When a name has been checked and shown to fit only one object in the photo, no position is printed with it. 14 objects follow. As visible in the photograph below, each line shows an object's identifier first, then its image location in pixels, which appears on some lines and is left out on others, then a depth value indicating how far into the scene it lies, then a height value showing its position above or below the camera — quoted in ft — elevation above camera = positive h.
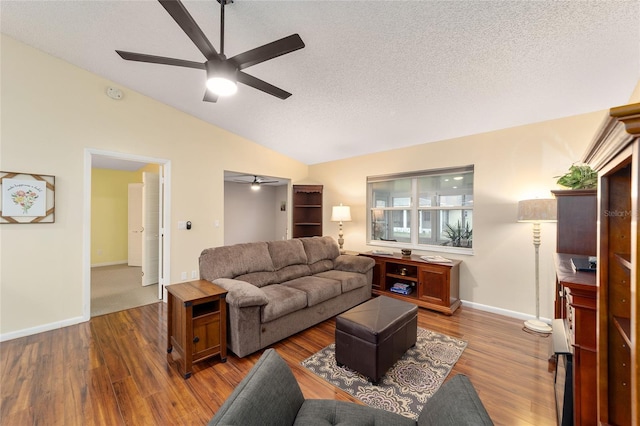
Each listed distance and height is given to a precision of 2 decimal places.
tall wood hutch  2.90 -0.76
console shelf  11.07 -3.16
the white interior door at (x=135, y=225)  19.60 -1.06
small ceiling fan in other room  20.39 +2.58
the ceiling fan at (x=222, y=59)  5.41 +3.65
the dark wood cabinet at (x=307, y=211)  17.58 +0.10
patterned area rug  6.01 -4.42
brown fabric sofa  7.71 -2.83
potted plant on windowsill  12.25 -1.06
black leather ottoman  6.57 -3.43
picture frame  8.86 +0.48
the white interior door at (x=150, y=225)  14.19 -0.76
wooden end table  6.82 -3.20
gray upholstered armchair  2.85 -2.41
